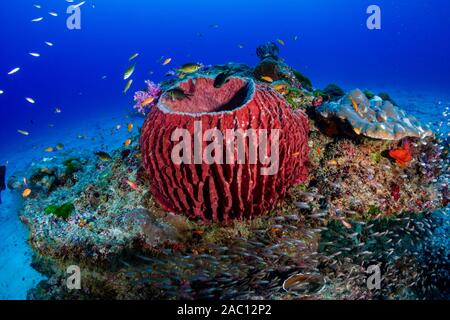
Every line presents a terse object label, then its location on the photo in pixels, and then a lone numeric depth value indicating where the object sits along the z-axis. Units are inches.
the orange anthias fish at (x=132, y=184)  194.9
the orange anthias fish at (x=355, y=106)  205.6
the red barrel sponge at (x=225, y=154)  142.2
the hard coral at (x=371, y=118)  189.0
